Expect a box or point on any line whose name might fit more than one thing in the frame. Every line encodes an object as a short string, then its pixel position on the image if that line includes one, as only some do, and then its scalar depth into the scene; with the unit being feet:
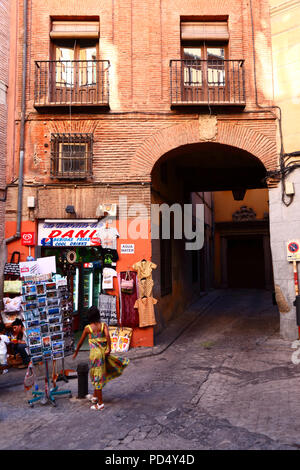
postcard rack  19.90
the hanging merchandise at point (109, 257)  30.78
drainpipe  30.91
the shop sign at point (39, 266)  22.65
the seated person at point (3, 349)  21.96
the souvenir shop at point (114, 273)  30.37
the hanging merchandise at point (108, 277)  30.55
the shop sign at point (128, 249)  31.04
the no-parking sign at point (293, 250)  30.30
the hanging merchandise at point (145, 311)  30.25
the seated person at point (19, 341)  26.91
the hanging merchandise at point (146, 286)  30.68
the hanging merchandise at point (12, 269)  30.09
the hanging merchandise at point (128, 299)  30.37
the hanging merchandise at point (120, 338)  29.55
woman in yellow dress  17.83
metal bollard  19.39
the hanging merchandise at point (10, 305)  29.30
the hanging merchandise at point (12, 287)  29.73
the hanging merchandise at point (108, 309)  30.30
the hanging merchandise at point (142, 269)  30.60
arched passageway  38.17
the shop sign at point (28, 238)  30.83
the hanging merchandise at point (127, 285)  30.32
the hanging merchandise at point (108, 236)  30.83
